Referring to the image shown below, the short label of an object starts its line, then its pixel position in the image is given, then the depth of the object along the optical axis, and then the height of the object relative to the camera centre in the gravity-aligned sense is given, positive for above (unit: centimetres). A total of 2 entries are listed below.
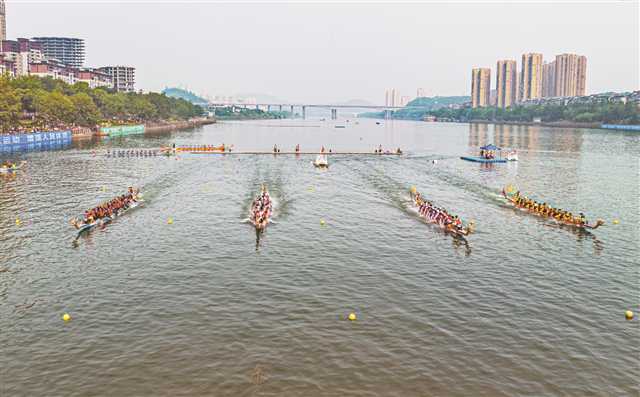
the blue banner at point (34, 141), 11876 +73
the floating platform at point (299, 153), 12008 -153
